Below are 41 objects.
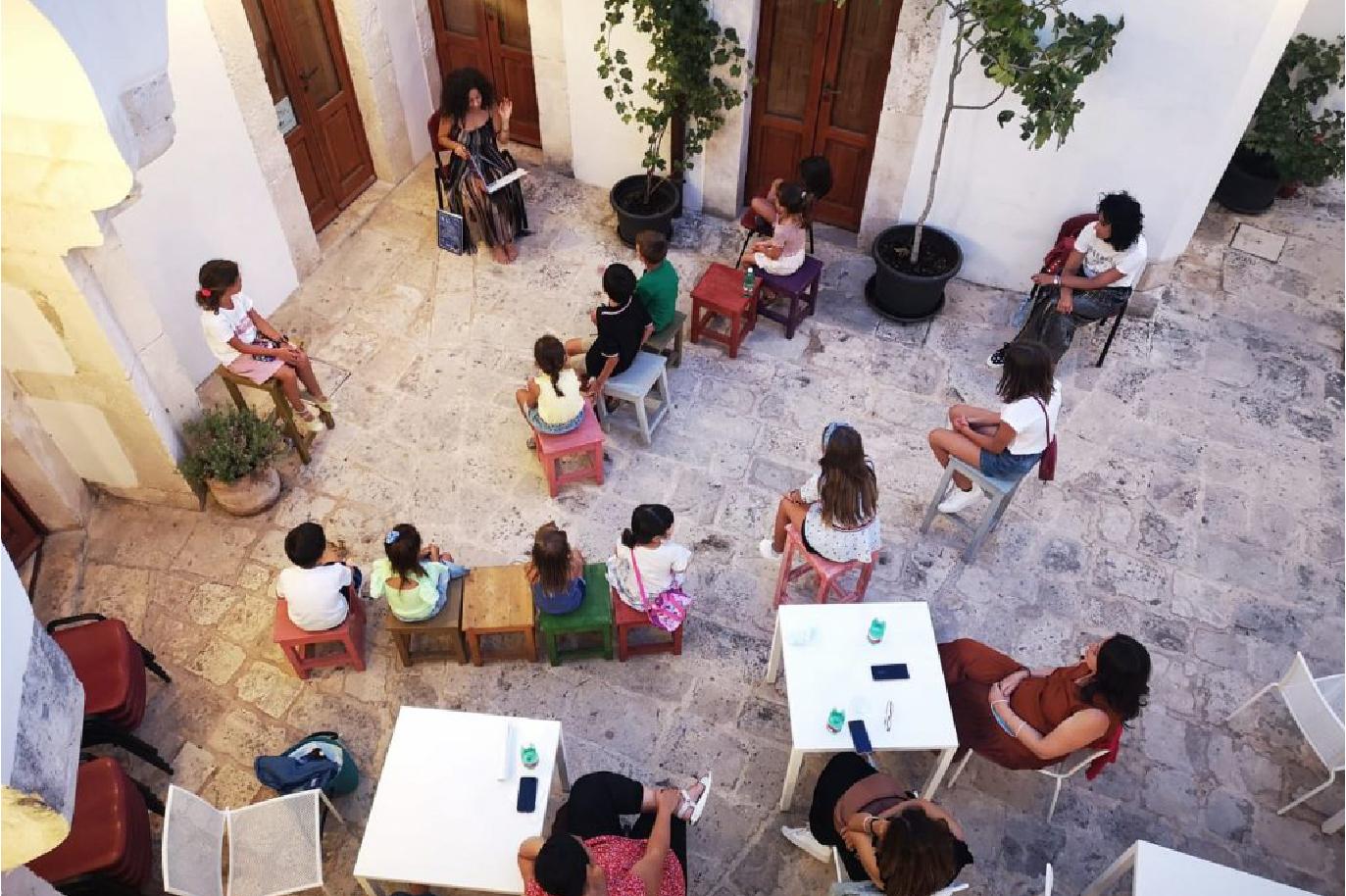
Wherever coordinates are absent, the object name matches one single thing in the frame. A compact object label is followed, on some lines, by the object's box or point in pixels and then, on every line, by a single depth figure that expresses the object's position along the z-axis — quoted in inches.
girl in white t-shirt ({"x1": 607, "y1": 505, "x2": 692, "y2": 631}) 180.1
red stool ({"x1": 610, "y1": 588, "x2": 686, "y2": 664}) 195.0
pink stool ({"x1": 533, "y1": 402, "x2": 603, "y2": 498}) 224.5
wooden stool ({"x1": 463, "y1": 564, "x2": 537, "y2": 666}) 195.8
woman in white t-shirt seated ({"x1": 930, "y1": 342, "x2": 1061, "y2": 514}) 197.6
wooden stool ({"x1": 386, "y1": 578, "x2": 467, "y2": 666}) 195.6
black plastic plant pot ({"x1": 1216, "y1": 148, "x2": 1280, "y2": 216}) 309.9
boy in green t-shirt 234.8
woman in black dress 276.1
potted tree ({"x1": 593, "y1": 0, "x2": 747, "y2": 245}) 265.6
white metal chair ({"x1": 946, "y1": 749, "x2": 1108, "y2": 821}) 173.5
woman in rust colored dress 155.9
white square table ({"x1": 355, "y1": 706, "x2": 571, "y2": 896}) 153.9
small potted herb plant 221.9
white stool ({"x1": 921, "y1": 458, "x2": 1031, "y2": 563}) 210.4
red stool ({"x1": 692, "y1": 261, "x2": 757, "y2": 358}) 260.2
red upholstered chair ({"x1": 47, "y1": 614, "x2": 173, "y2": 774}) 178.5
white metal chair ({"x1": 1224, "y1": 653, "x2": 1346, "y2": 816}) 173.3
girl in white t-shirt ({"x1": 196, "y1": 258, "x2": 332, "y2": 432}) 216.7
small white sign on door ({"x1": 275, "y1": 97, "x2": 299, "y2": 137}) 280.4
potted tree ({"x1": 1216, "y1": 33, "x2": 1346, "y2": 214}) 295.6
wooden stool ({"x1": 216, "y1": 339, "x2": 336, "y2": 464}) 233.6
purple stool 264.1
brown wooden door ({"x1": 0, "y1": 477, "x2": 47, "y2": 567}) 218.2
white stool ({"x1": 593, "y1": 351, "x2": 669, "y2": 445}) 236.1
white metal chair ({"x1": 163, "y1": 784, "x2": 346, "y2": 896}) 151.8
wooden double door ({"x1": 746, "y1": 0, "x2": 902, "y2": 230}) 267.0
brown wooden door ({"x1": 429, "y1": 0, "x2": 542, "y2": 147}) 313.9
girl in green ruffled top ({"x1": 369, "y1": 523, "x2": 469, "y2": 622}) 182.4
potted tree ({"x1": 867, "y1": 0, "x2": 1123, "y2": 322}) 217.6
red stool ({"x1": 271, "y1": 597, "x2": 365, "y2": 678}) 192.5
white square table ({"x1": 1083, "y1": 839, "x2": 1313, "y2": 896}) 152.3
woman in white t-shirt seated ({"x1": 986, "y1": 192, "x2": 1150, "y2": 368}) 238.2
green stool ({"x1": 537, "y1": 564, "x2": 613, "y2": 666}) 194.9
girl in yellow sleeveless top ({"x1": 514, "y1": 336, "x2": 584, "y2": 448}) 209.8
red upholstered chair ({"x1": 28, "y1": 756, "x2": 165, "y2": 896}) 154.5
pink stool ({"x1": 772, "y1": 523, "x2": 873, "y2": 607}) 200.7
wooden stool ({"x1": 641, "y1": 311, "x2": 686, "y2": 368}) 250.1
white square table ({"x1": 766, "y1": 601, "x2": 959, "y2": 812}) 169.6
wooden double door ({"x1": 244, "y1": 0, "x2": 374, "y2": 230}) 269.1
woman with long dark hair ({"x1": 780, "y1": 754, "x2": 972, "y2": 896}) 138.7
